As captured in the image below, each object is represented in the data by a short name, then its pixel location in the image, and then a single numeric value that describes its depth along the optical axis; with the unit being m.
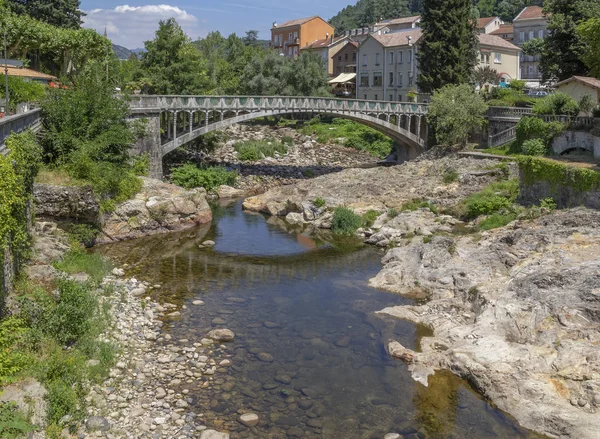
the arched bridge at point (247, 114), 46.12
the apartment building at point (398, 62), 79.44
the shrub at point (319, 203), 42.78
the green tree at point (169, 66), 55.62
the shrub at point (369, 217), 40.16
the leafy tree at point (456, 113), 53.56
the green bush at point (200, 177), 49.41
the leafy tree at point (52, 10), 68.38
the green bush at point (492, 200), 38.06
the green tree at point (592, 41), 37.31
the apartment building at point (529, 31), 97.94
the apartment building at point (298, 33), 119.31
